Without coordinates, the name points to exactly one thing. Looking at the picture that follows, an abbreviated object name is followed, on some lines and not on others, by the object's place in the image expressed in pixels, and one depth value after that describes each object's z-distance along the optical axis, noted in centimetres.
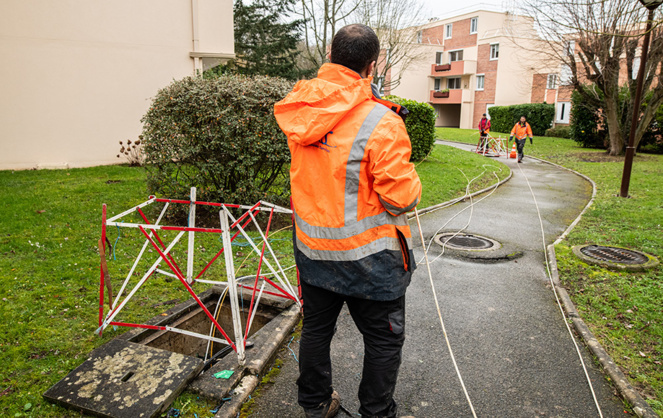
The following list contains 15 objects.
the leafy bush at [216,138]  596
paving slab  267
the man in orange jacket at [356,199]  210
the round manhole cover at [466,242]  632
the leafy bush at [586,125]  2089
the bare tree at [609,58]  1534
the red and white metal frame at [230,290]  309
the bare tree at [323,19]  2494
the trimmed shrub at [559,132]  2735
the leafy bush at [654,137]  1897
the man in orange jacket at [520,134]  1614
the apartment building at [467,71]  3909
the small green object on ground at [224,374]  301
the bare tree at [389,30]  2669
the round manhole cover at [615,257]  535
